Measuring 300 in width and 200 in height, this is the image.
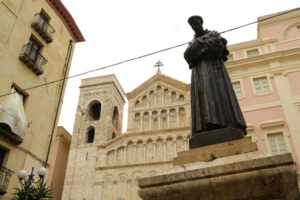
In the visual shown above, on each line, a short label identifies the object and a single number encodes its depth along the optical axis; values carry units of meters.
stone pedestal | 2.64
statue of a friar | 3.89
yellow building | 10.38
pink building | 13.20
